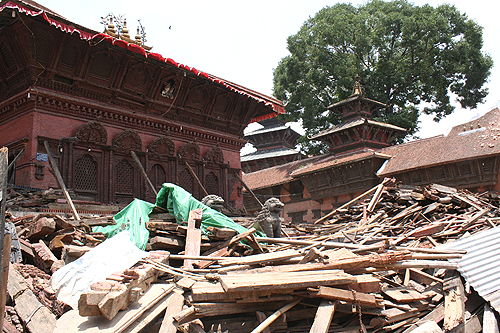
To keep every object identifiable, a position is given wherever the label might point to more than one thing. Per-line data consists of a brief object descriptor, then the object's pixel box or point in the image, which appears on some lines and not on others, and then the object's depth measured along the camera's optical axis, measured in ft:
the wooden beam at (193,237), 20.52
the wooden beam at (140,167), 41.34
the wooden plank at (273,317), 13.28
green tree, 86.84
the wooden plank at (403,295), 15.99
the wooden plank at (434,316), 14.99
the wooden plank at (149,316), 13.54
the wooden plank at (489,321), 14.48
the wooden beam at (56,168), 31.37
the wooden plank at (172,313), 13.55
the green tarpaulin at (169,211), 23.88
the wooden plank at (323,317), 13.47
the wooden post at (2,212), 10.52
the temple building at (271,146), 110.73
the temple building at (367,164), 52.26
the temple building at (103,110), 35.45
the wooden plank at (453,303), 14.67
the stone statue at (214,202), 29.55
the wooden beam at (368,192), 42.52
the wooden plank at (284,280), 13.82
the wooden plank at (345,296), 14.29
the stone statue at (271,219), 28.19
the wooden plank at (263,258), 17.70
